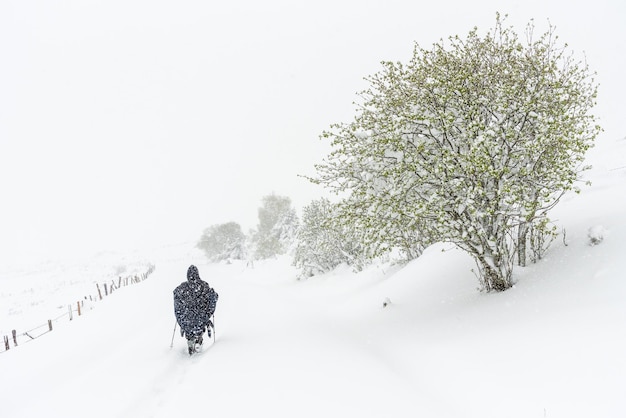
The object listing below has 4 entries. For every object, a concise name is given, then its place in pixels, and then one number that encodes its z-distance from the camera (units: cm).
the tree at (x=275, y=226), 7162
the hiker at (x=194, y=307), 1065
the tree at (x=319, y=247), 2646
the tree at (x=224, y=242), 9144
